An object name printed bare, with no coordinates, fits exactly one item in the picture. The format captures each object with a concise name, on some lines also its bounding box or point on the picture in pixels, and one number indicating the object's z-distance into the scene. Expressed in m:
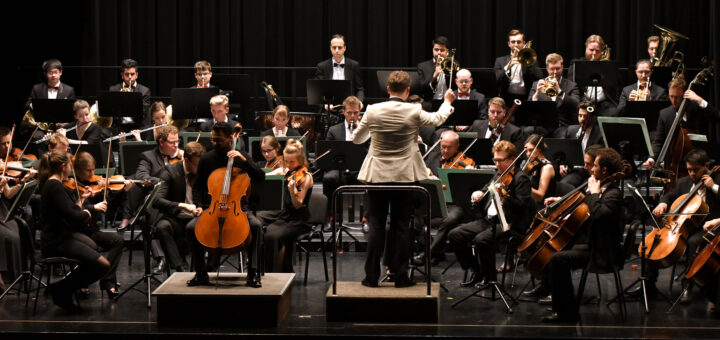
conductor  11.29
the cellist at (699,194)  12.58
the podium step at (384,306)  11.23
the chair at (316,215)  14.06
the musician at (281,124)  16.91
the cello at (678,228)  12.37
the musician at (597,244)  11.42
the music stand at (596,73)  17.06
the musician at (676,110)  15.91
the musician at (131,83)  18.81
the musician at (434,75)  18.97
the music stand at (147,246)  12.41
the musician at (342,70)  19.81
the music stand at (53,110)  16.96
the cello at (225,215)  11.21
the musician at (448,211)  14.45
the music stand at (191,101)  17.14
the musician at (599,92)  17.77
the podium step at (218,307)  11.22
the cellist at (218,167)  11.35
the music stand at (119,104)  17.22
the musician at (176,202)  13.89
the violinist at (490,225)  13.13
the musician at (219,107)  16.83
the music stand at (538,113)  16.06
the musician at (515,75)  18.68
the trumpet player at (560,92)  17.68
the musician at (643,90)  17.48
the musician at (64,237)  12.05
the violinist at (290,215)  13.69
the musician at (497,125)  16.61
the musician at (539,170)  13.78
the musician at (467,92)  17.81
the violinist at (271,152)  14.56
